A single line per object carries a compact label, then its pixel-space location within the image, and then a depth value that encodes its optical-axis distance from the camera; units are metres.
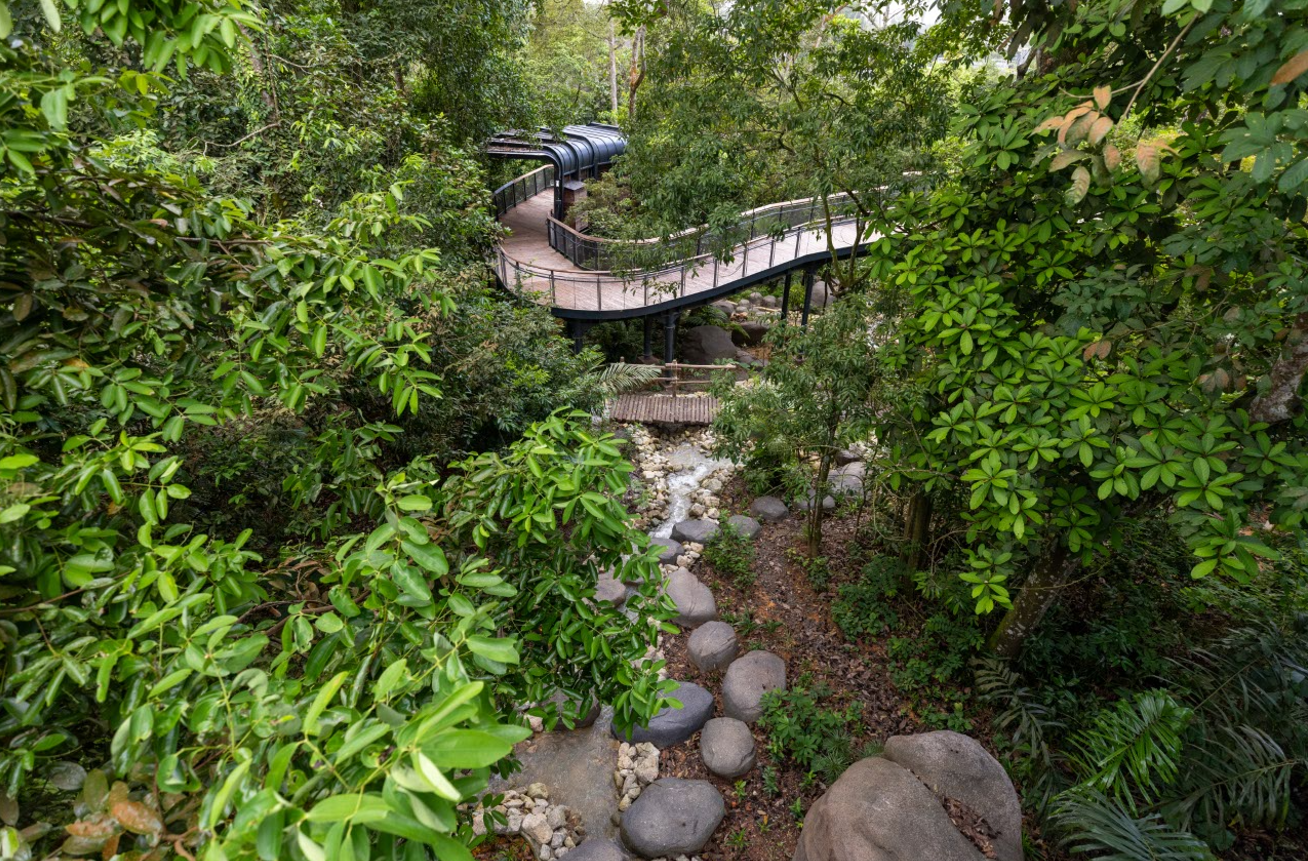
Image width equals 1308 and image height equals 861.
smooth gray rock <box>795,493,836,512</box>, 7.73
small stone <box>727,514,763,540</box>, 7.32
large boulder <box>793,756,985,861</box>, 3.49
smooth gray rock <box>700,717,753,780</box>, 4.75
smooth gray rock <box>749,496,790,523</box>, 7.77
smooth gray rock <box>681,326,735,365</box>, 14.55
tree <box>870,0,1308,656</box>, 2.28
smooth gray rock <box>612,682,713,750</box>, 5.06
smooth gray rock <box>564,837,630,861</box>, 4.06
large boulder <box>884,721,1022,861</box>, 3.82
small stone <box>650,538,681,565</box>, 7.04
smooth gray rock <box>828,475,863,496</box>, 7.79
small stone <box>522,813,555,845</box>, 4.32
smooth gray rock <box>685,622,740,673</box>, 5.68
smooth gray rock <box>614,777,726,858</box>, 4.20
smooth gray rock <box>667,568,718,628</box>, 6.15
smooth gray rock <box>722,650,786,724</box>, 5.18
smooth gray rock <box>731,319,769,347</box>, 15.79
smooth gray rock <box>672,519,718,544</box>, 7.36
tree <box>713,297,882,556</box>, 5.02
